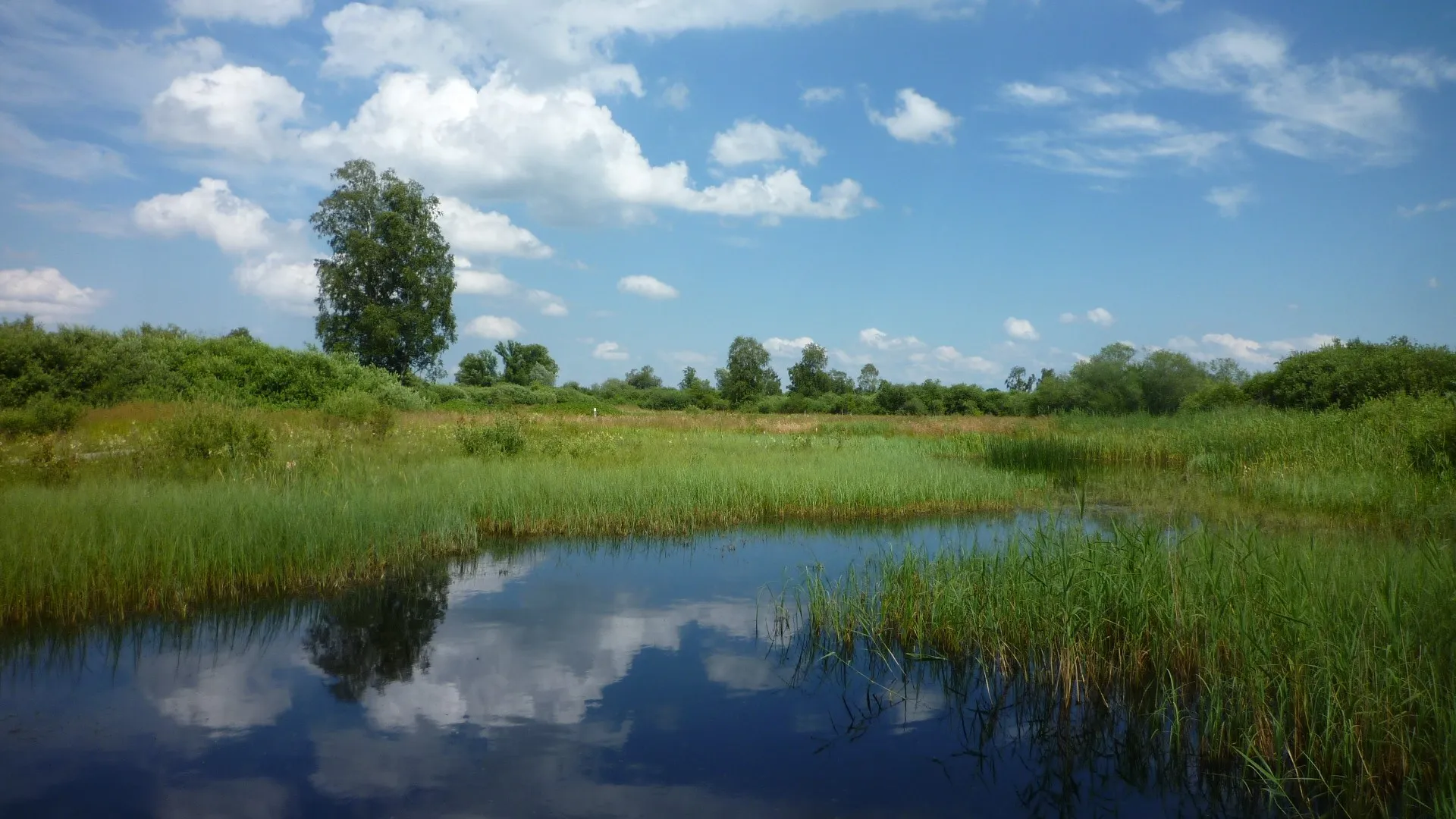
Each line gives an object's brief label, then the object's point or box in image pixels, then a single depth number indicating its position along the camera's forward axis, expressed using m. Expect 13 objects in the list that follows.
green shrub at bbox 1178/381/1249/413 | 37.56
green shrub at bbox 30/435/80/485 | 11.45
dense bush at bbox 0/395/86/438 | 14.00
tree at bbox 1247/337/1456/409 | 27.52
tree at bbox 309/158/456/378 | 38.56
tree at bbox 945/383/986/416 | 60.00
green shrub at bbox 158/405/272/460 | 12.69
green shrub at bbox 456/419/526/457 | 17.83
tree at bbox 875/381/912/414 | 58.69
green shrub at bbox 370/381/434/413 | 29.08
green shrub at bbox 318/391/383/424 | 18.45
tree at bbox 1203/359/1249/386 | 54.19
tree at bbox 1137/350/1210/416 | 40.41
